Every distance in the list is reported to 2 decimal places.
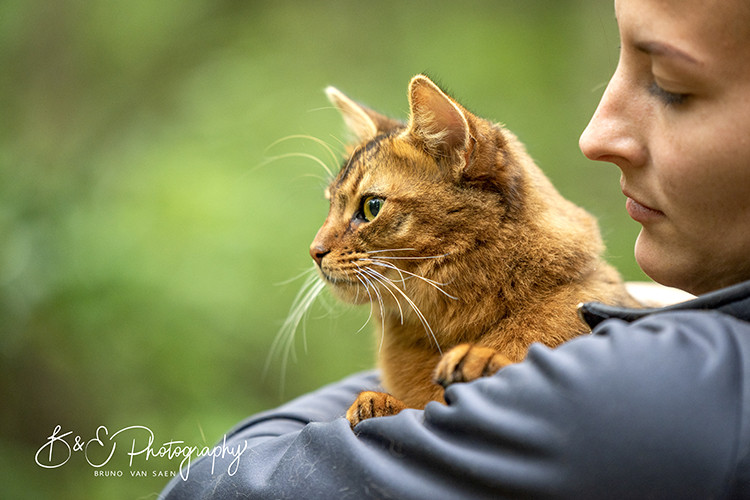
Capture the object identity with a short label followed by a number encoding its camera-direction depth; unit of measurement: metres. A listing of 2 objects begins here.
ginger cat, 1.99
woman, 1.83
